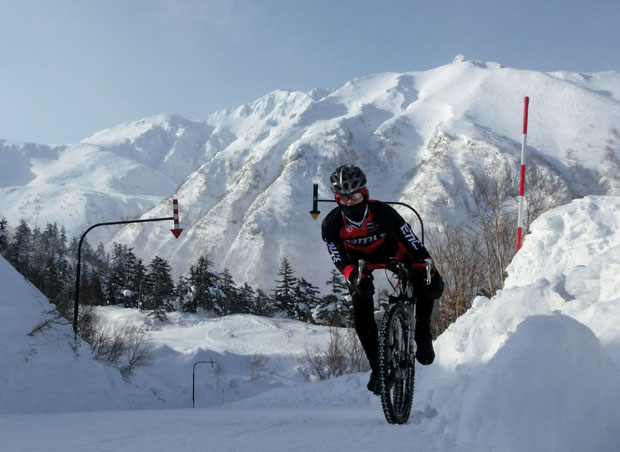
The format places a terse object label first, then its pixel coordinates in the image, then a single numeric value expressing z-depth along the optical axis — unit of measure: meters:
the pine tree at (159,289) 75.81
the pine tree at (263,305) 85.38
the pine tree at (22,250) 61.28
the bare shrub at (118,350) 38.12
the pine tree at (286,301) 77.81
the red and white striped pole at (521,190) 13.02
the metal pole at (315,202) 17.02
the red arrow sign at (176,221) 19.12
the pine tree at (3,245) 44.16
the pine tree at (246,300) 84.19
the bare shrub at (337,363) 37.16
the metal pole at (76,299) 16.02
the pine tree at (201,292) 78.06
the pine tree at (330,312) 72.62
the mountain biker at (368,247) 4.99
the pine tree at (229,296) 81.88
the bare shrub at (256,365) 50.34
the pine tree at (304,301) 77.62
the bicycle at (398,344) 4.67
